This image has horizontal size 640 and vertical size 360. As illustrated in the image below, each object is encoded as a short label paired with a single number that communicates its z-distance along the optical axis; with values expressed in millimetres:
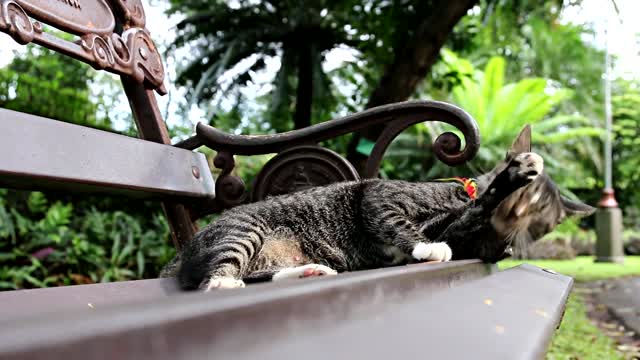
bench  281
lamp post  10562
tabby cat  1444
